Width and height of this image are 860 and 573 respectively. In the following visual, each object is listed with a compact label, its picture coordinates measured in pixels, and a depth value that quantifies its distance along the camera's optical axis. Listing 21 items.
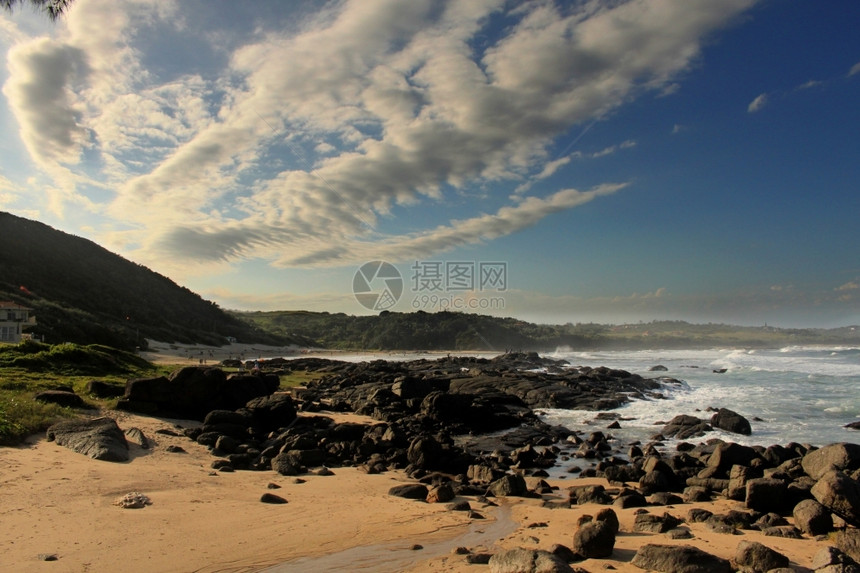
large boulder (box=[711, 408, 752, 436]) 24.05
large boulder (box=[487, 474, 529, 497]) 14.43
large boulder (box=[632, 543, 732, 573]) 8.27
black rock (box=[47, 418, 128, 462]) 14.16
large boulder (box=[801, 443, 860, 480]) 13.52
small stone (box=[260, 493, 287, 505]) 12.38
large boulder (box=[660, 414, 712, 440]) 23.91
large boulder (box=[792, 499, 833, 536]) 10.68
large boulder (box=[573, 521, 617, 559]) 9.36
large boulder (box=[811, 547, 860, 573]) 7.73
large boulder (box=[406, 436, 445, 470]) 17.58
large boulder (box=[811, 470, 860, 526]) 10.55
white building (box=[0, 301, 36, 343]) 45.19
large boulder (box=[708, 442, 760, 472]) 16.06
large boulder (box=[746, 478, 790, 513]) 12.46
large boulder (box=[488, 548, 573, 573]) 7.59
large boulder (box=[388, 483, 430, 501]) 13.82
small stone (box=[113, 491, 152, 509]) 10.70
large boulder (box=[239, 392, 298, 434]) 22.86
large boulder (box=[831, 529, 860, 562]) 9.05
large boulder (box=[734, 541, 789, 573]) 8.34
